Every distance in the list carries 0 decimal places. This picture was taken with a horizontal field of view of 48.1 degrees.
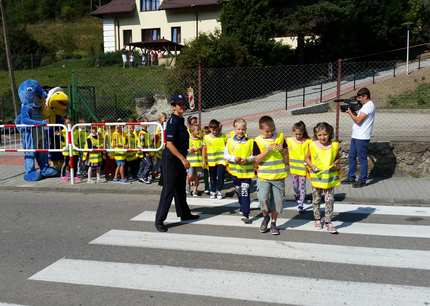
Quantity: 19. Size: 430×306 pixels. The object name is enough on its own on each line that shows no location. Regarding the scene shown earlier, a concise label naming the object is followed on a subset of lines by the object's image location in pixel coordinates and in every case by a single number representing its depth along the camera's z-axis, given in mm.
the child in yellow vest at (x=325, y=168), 6598
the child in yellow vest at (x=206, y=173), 9266
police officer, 6855
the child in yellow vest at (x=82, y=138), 10672
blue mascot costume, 11078
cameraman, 9070
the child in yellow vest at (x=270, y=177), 6594
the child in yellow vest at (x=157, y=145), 10297
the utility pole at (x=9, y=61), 19547
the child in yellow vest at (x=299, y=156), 7883
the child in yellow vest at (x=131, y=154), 10328
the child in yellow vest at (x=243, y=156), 7133
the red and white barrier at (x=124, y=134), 10211
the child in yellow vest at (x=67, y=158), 10602
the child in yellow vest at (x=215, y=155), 8914
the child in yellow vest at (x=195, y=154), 9250
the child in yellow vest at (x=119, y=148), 10328
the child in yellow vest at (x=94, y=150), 10477
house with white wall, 40156
